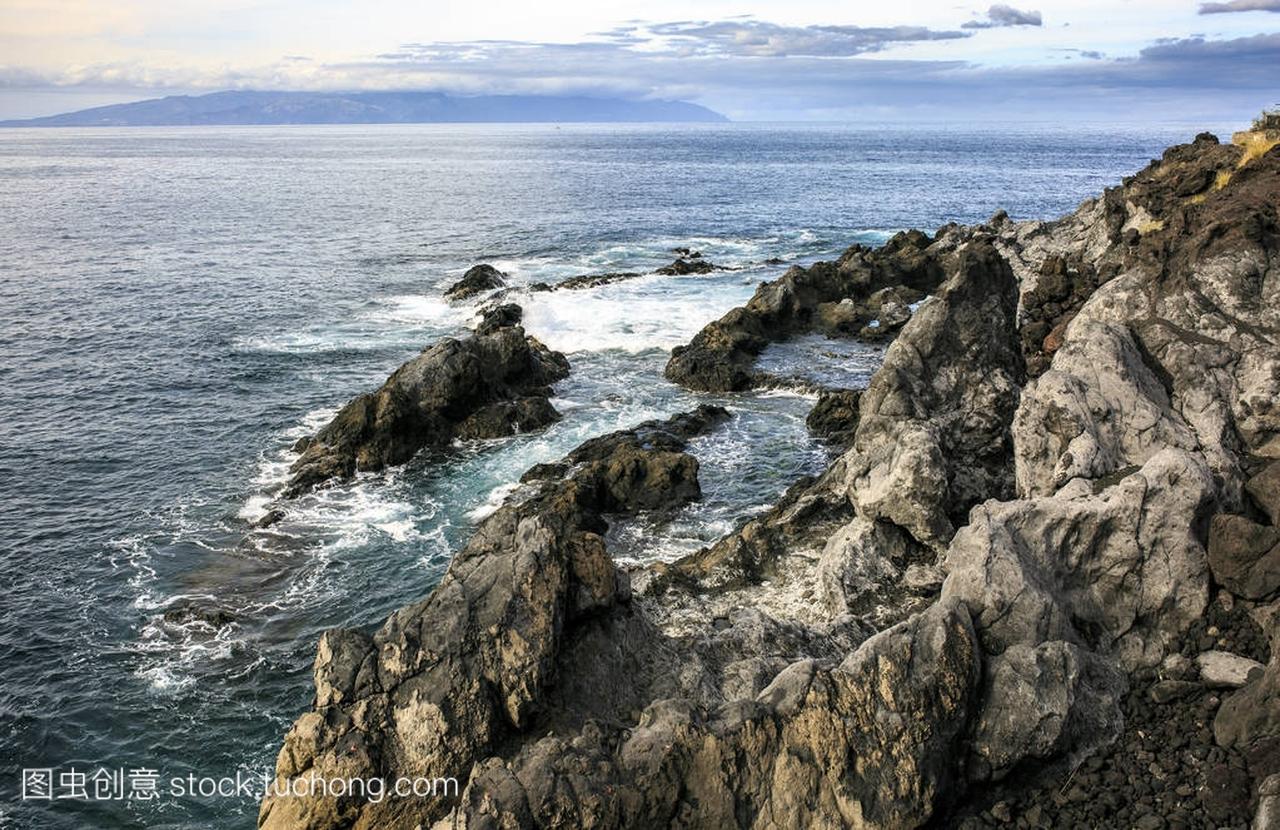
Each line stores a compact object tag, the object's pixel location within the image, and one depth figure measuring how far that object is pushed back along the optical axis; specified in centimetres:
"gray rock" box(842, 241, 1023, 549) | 2388
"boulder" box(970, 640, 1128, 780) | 1549
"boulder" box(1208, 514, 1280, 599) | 1791
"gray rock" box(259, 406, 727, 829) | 1555
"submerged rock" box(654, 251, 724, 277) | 7606
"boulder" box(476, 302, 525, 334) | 5708
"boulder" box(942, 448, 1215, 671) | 1817
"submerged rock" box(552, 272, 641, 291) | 7044
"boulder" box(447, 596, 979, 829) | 1378
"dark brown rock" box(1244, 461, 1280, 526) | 1955
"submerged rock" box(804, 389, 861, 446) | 3966
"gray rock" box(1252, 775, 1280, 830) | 1323
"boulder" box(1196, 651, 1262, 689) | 1677
